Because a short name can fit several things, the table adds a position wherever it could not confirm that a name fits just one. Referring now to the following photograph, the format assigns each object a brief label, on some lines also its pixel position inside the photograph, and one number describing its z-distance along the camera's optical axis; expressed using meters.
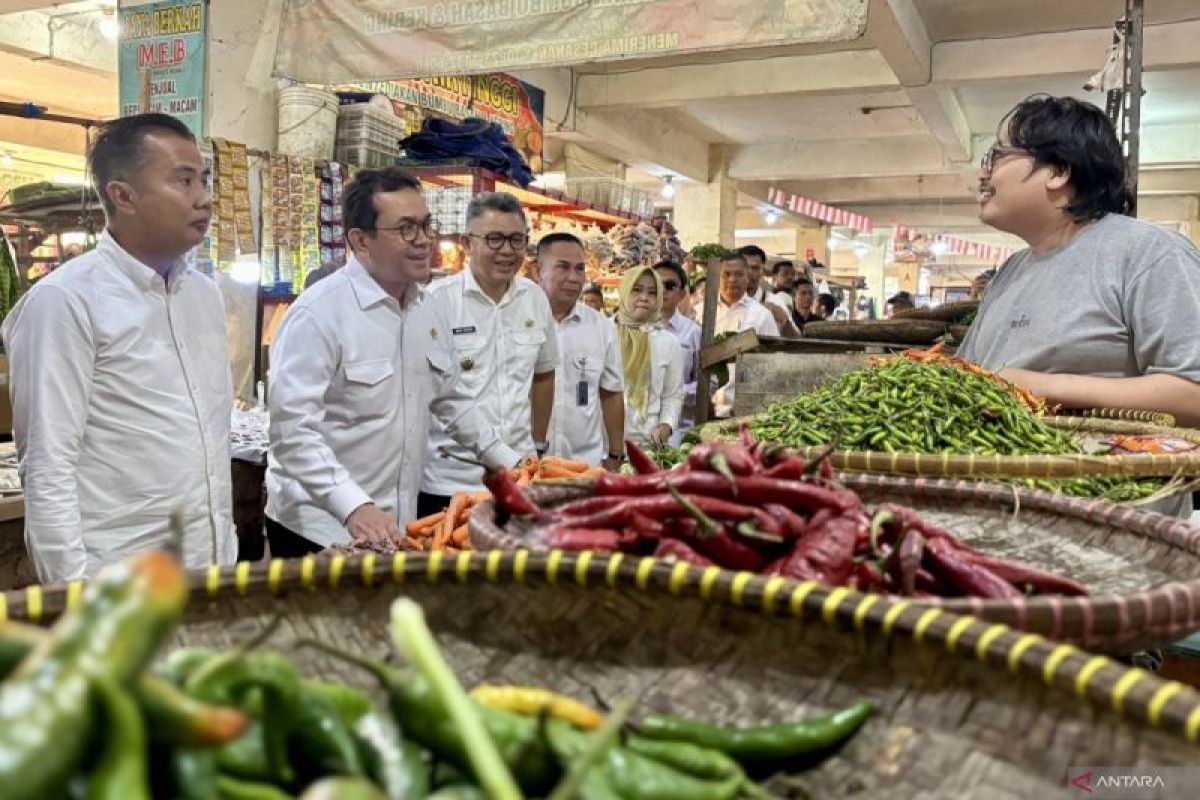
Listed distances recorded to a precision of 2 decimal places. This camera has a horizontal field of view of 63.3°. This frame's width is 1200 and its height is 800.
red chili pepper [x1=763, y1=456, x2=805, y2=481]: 1.98
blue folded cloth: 7.57
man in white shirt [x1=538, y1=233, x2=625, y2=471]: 6.43
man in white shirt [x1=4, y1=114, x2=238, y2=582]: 3.22
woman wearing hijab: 7.86
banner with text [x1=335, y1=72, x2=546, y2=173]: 8.92
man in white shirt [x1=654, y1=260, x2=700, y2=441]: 8.80
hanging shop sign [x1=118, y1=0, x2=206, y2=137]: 7.12
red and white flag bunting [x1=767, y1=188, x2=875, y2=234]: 18.16
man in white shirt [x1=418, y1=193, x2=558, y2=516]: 5.15
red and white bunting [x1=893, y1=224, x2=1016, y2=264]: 20.89
